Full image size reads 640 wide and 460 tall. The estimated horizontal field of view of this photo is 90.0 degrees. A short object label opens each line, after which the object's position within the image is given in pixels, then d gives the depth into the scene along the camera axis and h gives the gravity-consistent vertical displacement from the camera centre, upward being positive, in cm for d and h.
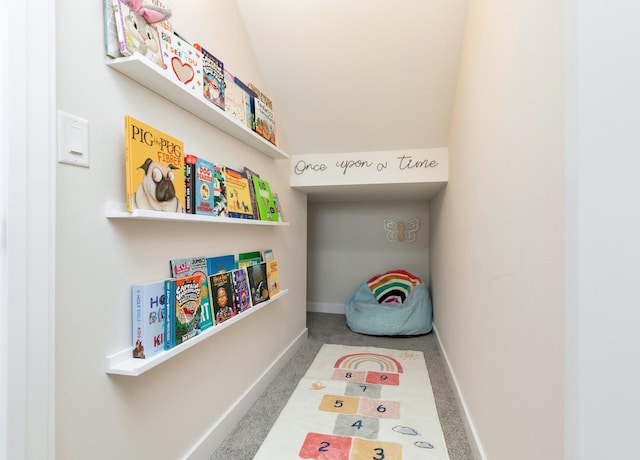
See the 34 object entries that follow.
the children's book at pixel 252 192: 176 +20
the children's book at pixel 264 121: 184 +65
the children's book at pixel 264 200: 182 +17
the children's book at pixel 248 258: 172 -17
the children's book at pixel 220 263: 145 -17
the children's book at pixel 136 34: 95 +61
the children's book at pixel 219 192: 140 +16
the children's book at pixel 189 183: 121 +18
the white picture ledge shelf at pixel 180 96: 96 +49
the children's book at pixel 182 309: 110 -29
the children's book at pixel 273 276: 196 -30
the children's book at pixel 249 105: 173 +69
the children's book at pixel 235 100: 155 +66
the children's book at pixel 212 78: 137 +67
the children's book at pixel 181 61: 112 +63
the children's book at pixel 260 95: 190 +83
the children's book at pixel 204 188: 127 +17
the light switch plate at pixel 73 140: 81 +23
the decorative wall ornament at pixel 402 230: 383 -2
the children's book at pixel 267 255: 201 -17
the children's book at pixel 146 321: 101 -30
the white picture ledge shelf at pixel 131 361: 94 -41
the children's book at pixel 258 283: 173 -30
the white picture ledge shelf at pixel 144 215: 94 +4
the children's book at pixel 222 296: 138 -30
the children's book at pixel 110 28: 93 +59
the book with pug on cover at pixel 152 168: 96 +20
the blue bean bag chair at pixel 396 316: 307 -86
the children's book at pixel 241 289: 155 -30
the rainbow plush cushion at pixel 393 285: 349 -63
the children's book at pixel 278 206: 212 +15
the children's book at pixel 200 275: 124 -19
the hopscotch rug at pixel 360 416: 147 -102
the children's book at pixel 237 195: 152 +17
